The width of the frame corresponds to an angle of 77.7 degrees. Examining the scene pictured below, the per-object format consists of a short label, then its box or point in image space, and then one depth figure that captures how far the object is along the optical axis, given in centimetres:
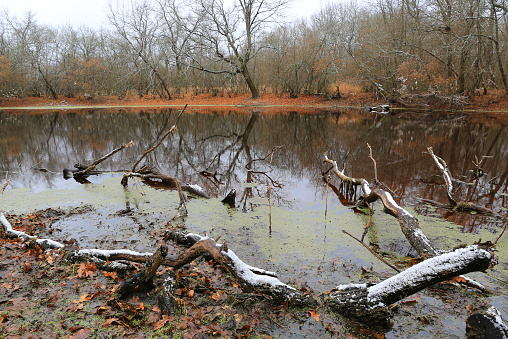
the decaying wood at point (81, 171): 839
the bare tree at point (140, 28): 3444
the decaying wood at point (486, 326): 247
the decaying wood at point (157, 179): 582
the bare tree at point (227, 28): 2861
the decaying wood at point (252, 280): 309
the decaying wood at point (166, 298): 300
